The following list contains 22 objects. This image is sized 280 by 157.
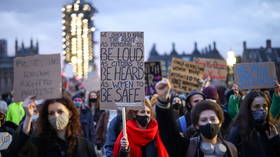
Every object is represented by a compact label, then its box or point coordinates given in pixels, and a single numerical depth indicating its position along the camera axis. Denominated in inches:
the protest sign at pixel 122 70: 198.5
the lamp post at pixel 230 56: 671.5
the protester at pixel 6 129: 207.2
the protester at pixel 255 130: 178.1
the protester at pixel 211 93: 262.7
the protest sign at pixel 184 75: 382.9
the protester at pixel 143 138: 190.4
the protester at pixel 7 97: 537.0
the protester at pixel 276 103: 215.3
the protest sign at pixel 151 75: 340.5
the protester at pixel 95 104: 400.2
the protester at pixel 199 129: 162.1
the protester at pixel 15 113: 323.9
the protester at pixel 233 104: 265.1
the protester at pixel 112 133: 214.0
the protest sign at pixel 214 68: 490.3
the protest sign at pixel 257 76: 232.1
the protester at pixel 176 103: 273.0
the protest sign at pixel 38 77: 178.2
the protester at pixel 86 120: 348.8
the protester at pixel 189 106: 229.1
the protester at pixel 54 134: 155.5
